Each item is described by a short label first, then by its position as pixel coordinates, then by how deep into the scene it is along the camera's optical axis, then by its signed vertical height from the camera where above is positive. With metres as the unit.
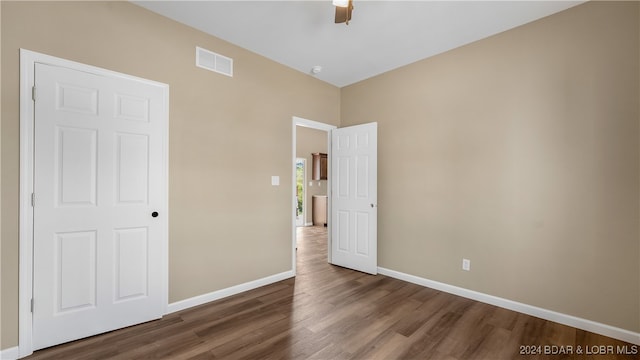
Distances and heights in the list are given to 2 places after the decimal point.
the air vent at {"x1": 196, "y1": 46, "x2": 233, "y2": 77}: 2.88 +1.32
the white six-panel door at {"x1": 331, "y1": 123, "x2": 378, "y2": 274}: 3.82 -0.25
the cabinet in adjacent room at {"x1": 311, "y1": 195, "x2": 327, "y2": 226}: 7.95 -0.88
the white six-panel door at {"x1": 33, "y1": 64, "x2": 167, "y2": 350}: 2.05 -0.21
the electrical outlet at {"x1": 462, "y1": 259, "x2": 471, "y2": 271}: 3.06 -0.96
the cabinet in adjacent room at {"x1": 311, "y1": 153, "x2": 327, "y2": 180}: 8.24 +0.45
